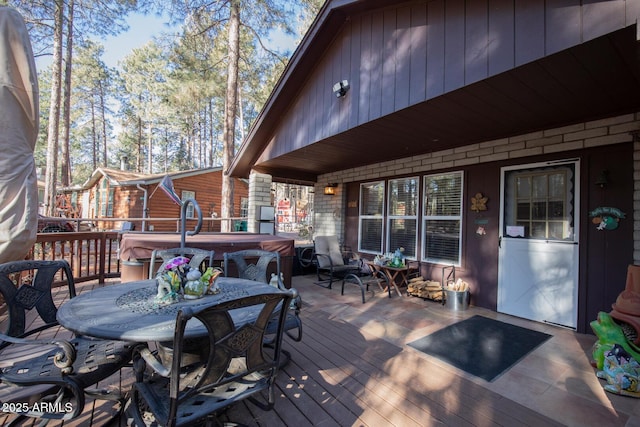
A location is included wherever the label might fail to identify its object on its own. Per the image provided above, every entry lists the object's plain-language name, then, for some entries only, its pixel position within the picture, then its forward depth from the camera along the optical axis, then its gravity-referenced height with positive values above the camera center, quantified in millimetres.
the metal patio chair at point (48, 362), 1323 -831
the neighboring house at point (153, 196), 12008 +711
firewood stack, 4223 -1123
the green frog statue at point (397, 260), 4574 -741
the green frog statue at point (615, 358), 2064 -1077
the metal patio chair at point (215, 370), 1102 -736
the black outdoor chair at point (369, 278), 4706 -1223
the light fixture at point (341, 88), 3557 +1589
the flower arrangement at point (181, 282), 1723 -444
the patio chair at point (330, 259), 5035 -867
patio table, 1291 -554
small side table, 4543 -966
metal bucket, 3898 -1161
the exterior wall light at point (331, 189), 6562 +569
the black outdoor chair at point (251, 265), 2689 -502
